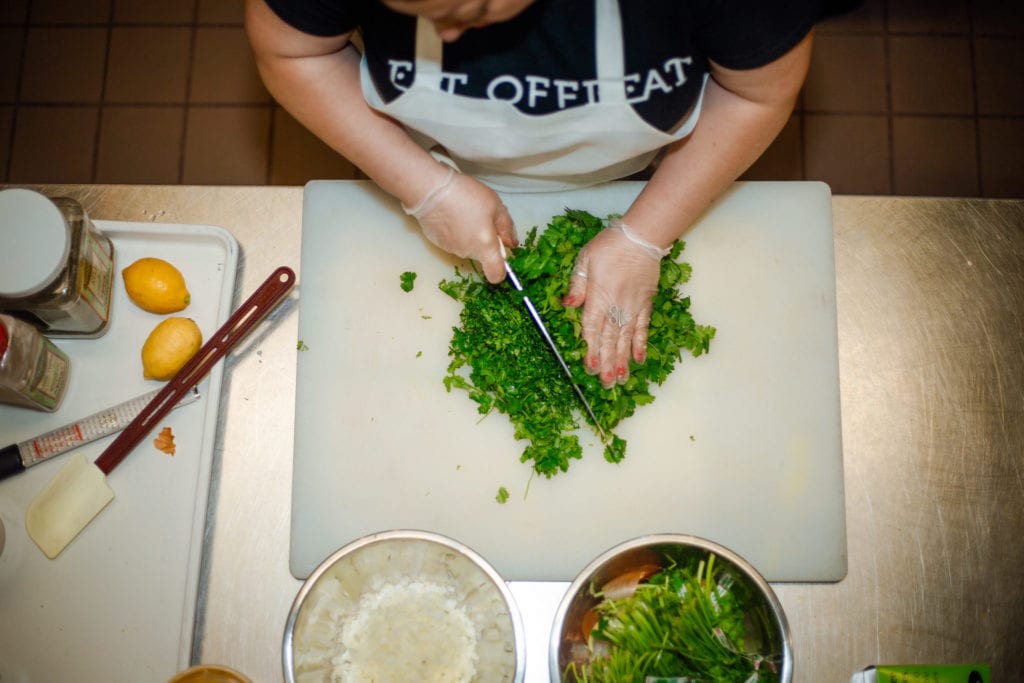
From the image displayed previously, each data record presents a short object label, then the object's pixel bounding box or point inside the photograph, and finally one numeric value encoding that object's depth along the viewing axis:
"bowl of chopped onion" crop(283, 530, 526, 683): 1.24
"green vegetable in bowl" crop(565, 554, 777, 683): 1.25
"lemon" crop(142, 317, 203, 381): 1.35
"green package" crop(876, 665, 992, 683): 1.34
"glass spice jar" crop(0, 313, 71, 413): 1.25
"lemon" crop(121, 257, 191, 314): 1.37
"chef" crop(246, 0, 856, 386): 1.08
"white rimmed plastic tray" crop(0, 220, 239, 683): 1.33
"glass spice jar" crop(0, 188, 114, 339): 1.22
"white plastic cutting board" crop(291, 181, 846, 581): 1.41
